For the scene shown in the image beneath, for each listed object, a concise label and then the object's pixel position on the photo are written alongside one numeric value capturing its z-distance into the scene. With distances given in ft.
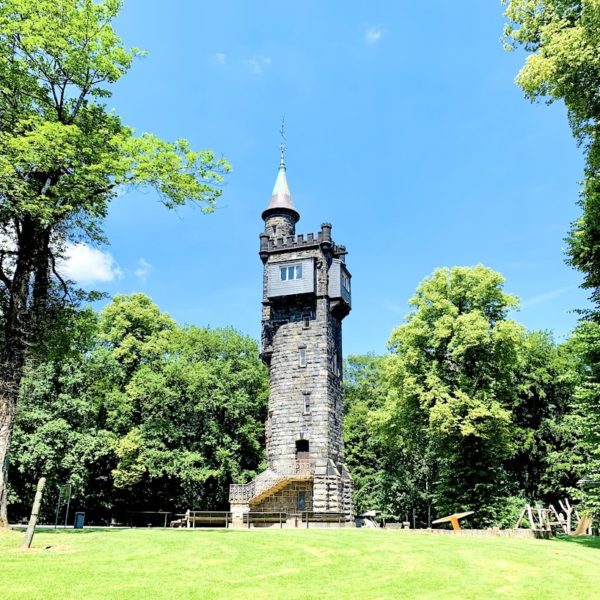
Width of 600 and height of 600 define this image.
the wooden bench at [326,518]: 93.86
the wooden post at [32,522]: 43.70
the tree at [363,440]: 144.36
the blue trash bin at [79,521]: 71.51
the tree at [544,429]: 110.01
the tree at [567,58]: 46.96
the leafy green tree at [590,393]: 63.98
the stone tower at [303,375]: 108.37
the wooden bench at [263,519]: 92.96
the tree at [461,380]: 92.27
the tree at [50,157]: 54.24
